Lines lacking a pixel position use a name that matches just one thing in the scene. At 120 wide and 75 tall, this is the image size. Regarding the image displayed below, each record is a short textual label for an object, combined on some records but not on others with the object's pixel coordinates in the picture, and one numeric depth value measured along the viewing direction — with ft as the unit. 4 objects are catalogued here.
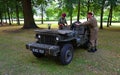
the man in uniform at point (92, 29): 11.82
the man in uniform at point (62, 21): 13.36
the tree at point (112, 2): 25.36
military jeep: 9.12
